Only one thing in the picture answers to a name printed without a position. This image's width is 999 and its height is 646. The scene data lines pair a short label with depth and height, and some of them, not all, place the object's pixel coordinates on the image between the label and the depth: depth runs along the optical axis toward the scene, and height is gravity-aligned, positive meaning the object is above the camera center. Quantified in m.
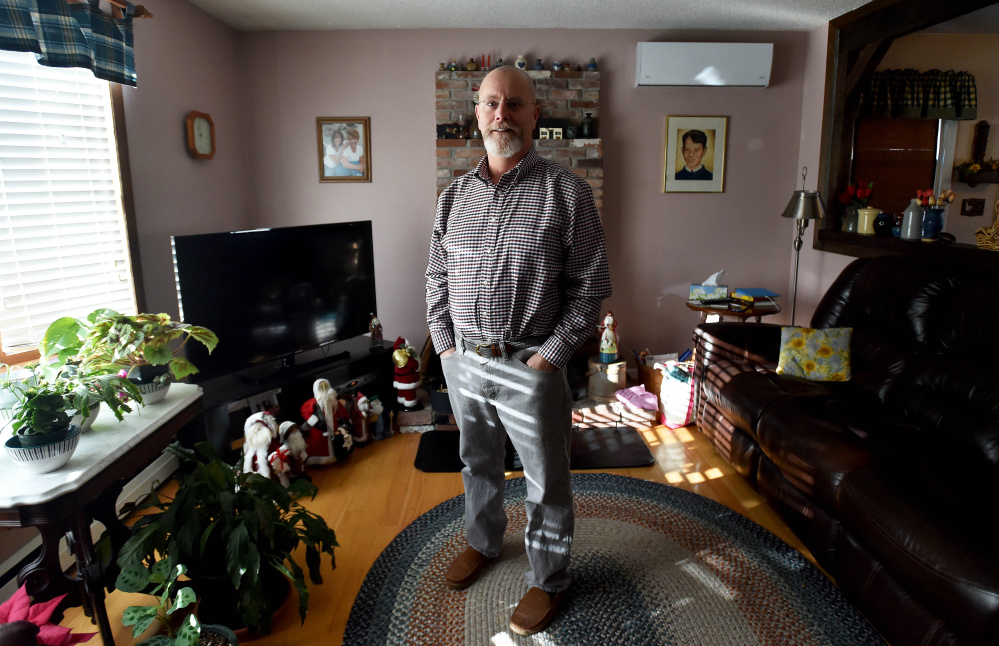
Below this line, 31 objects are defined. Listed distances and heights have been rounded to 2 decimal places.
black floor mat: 2.85 -1.18
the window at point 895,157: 3.80 +0.34
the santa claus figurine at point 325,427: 2.82 -1.00
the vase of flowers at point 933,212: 2.94 -0.01
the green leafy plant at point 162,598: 1.36 -0.92
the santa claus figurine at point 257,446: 2.54 -0.98
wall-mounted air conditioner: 3.63 +0.89
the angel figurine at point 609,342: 3.50 -0.75
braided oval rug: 1.76 -1.21
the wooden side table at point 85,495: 1.38 -0.67
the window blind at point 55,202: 1.99 +0.05
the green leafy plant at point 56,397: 1.44 -0.46
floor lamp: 3.36 +0.02
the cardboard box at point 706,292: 3.59 -0.48
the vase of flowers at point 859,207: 3.38 +0.02
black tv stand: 2.70 -0.82
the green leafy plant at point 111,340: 1.68 -0.36
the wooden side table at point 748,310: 3.41 -0.56
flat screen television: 2.65 -0.37
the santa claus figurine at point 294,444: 2.66 -1.01
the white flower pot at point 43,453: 1.42 -0.56
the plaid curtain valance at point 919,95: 3.67 +0.70
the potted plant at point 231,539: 1.63 -0.90
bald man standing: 1.61 -0.24
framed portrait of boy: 3.83 +0.36
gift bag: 3.24 -1.00
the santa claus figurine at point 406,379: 3.25 -0.89
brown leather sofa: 1.49 -0.78
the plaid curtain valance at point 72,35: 1.84 +0.61
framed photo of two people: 3.74 +0.41
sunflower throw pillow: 2.62 -0.63
